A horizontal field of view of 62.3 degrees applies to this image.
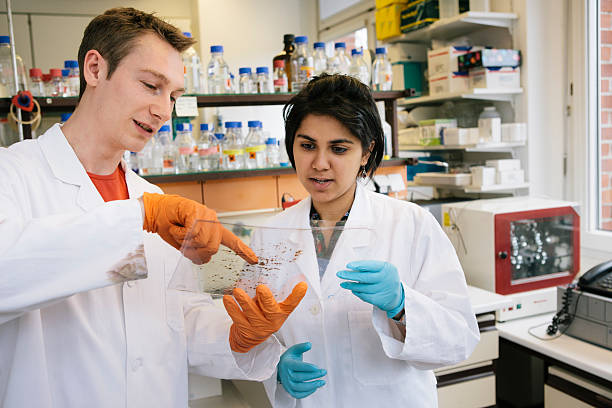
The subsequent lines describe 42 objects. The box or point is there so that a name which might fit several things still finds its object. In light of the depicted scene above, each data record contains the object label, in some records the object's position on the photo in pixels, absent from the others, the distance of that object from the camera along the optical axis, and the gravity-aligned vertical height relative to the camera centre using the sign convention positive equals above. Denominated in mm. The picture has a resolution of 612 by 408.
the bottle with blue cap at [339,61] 2500 +413
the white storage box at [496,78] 3002 +354
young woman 1193 -354
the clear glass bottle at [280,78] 2432 +335
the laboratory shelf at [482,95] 2980 +263
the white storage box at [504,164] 3004 -164
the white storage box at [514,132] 2996 +20
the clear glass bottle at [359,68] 2563 +381
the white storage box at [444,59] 3139 +505
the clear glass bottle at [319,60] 2500 +424
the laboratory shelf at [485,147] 3021 -53
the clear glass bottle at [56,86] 2120 +302
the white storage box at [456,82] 3129 +348
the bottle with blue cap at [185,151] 2316 +6
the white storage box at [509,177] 3008 -243
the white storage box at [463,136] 3006 +14
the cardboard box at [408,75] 3602 +472
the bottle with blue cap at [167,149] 2287 +18
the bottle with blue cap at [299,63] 2482 +410
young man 930 -202
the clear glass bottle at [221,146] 2398 +22
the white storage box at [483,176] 2977 -227
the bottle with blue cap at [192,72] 2303 +362
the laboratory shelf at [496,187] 2986 -301
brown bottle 2475 +461
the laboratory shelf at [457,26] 3010 +716
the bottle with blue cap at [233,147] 2387 +12
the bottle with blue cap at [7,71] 2068 +375
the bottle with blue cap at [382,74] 2629 +353
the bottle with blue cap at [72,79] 2135 +332
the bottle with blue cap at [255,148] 2424 +4
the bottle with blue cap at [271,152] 2469 -20
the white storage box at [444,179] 3057 -248
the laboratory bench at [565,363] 1939 -912
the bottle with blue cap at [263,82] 2426 +317
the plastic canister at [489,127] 3002 +60
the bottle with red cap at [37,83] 2102 +320
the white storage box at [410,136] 3428 +36
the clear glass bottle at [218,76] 2361 +348
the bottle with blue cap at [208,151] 2350 +2
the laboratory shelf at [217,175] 2236 -110
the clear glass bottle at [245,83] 2398 +313
